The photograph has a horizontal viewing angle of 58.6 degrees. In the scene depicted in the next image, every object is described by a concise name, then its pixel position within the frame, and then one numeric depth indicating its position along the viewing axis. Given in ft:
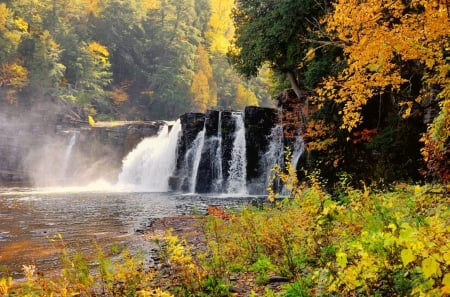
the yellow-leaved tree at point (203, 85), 191.01
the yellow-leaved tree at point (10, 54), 132.05
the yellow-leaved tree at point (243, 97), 212.23
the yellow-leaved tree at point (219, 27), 219.67
